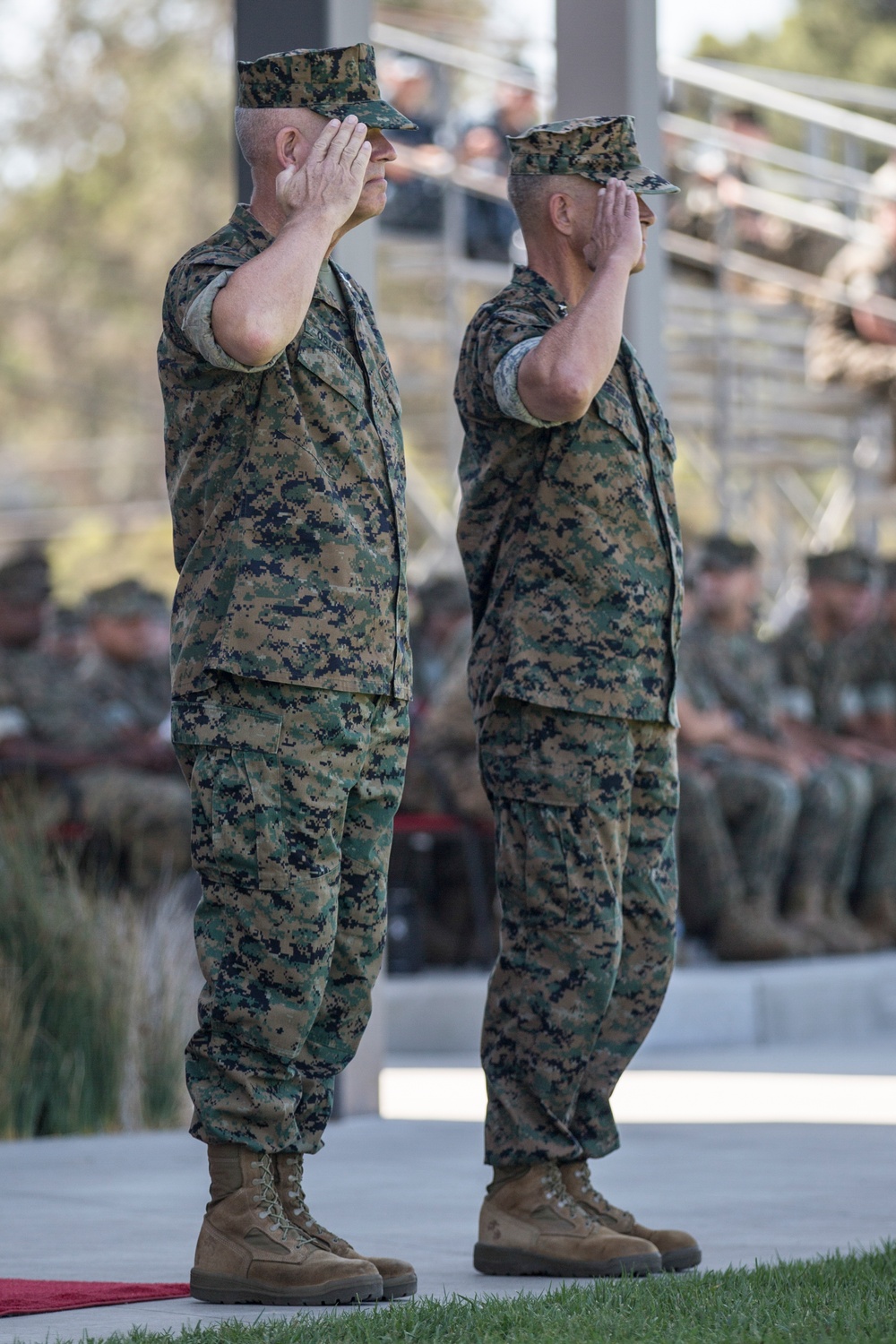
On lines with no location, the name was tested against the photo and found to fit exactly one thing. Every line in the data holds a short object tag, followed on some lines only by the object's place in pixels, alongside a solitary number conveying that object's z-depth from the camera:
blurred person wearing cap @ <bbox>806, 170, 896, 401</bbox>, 26.75
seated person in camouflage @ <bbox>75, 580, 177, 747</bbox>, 19.67
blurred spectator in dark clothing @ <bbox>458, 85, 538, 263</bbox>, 29.12
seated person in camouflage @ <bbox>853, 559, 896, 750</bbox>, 22.36
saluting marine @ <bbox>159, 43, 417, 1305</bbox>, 7.50
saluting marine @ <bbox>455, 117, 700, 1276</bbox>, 8.30
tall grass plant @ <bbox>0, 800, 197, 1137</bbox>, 12.26
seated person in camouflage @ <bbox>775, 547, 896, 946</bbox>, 20.86
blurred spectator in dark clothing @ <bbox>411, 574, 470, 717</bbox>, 20.89
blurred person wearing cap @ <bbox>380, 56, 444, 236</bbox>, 28.22
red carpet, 7.51
